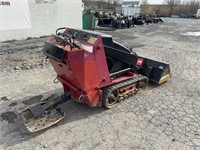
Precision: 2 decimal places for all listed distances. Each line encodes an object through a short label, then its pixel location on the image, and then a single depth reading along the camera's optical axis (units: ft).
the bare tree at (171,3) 159.55
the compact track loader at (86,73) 9.78
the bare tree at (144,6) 148.15
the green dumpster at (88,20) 47.05
